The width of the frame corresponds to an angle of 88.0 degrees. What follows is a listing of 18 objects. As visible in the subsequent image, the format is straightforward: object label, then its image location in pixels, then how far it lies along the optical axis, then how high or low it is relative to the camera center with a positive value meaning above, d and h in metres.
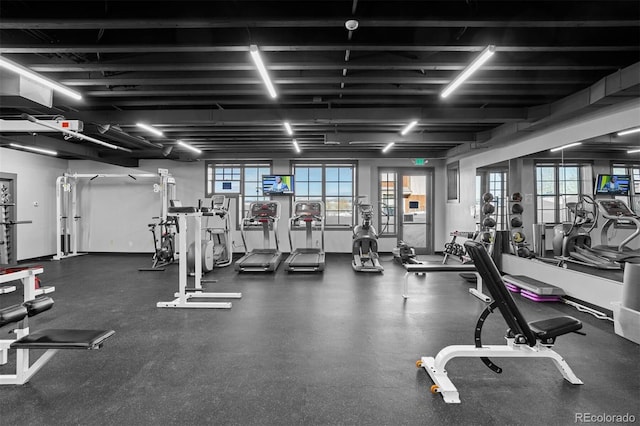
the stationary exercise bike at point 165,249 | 7.33 -0.85
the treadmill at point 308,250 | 6.94 -0.93
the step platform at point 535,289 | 4.71 -1.12
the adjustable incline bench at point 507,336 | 2.41 -0.92
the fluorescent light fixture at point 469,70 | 3.19 +1.57
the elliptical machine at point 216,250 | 6.61 -0.82
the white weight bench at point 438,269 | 4.55 -0.77
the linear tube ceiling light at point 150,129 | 5.75 +1.57
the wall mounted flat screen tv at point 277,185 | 9.49 +0.80
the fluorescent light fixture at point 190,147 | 7.64 +1.60
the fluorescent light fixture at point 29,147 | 6.84 +1.41
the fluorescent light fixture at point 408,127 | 5.66 +1.62
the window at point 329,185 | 9.76 +0.82
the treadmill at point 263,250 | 6.90 -0.93
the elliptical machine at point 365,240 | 7.52 -0.63
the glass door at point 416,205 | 9.77 +0.24
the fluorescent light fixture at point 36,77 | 3.24 +1.50
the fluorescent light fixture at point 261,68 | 3.18 +1.56
